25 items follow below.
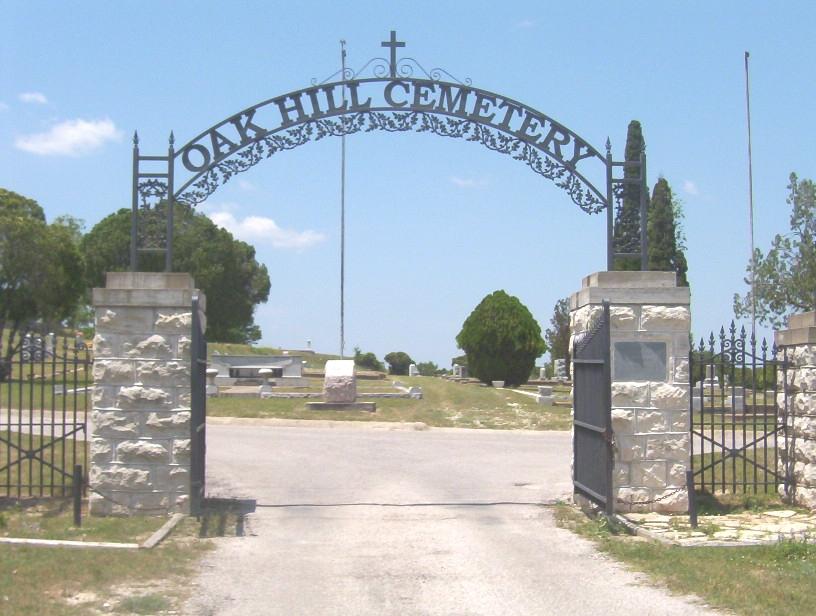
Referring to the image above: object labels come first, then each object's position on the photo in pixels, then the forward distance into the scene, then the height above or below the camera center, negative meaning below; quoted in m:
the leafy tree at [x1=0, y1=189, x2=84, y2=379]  37.31 +3.33
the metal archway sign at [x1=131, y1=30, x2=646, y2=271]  12.38 +2.85
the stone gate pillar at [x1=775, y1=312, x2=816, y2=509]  11.67 -0.57
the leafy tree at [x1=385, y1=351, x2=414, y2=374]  69.50 -0.46
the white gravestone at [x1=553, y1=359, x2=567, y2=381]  49.05 -0.59
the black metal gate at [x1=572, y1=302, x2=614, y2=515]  10.80 -0.66
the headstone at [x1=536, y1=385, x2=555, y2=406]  29.09 -1.16
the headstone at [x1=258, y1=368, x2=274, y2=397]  30.16 -0.88
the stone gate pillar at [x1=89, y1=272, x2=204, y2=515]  11.12 -0.51
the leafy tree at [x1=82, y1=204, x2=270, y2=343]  64.81 +6.07
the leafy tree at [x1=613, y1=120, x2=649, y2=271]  12.48 +1.71
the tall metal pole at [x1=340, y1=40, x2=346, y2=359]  45.53 +5.51
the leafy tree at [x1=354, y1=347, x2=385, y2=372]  65.88 -0.40
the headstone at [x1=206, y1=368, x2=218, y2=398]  29.23 -0.95
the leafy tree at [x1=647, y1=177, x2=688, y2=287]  41.19 +5.19
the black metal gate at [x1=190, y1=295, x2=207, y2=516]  10.97 -0.63
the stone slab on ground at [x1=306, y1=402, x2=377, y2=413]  25.84 -1.33
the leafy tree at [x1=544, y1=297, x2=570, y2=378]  60.31 +1.53
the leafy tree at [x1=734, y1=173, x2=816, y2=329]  41.19 +3.79
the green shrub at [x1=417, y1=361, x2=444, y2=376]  70.35 -0.95
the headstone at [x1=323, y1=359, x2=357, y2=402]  26.14 -0.82
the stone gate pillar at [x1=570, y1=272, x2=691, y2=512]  11.31 -0.37
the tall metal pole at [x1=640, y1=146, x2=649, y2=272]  11.89 +1.64
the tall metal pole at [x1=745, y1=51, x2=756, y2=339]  41.88 +6.58
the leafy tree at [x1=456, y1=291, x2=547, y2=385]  41.97 +0.70
